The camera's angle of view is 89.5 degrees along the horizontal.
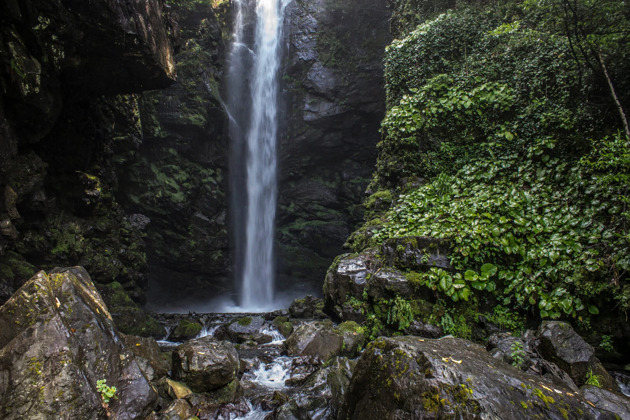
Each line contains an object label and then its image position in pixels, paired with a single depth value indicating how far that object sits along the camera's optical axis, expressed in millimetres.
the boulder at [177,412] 3645
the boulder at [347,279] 6234
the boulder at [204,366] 4488
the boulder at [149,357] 4520
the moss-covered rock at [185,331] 9586
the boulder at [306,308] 10992
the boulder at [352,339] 5957
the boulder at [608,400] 2592
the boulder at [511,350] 3449
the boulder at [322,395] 3729
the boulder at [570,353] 3355
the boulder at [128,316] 9109
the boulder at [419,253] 5383
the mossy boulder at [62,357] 2711
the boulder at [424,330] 4969
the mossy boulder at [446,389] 2117
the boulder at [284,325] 8815
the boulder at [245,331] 8281
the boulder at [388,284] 5371
